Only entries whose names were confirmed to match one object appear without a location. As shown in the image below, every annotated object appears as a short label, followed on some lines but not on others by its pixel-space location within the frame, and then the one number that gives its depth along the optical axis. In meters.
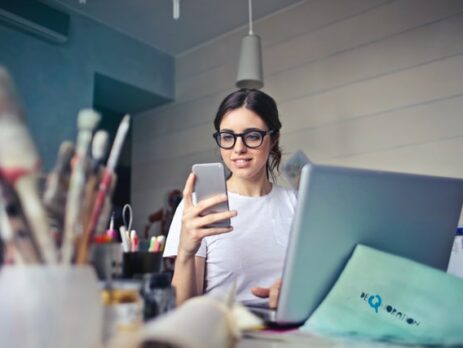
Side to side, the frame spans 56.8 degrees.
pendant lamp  2.39
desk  0.56
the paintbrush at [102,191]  0.44
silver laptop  0.65
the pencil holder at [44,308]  0.38
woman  1.28
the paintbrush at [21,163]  0.39
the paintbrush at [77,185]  0.42
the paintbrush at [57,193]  0.44
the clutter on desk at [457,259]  1.30
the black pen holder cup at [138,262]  0.67
